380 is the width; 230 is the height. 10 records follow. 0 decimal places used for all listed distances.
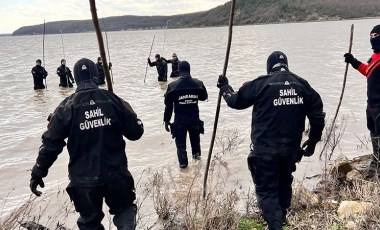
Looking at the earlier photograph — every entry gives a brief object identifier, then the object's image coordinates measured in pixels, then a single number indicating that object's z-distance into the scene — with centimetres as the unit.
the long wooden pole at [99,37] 291
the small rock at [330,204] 464
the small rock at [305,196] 475
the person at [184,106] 685
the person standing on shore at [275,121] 396
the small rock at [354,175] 542
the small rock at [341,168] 576
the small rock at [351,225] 389
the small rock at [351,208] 407
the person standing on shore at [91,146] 345
